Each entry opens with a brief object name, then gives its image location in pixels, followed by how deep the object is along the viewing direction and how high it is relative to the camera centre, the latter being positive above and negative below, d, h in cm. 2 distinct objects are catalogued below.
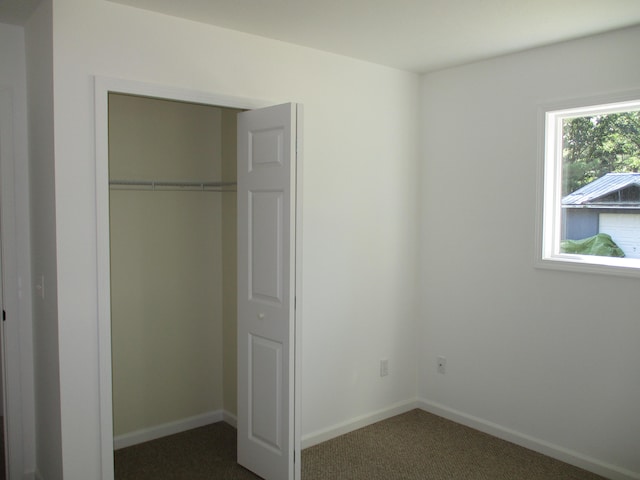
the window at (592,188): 319 +17
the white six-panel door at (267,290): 291 -42
